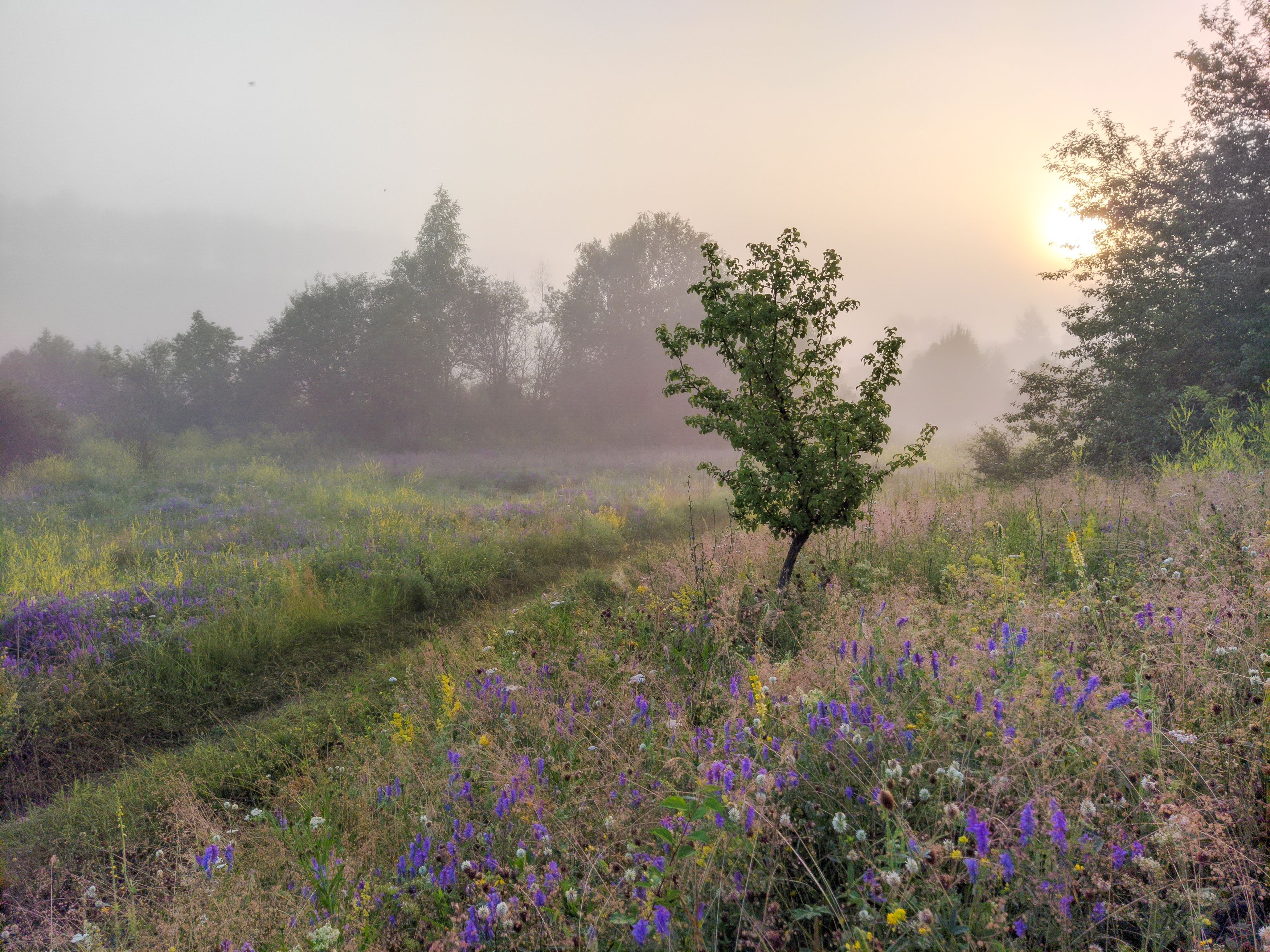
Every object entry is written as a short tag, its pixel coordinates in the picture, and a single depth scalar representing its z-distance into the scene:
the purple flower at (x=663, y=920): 1.74
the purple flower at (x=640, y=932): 1.73
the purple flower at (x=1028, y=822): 1.89
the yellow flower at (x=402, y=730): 4.32
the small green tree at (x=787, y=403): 6.30
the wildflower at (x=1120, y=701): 2.50
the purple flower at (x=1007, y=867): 1.76
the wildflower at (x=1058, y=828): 1.82
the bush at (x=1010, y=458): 16.31
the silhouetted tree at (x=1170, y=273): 13.54
